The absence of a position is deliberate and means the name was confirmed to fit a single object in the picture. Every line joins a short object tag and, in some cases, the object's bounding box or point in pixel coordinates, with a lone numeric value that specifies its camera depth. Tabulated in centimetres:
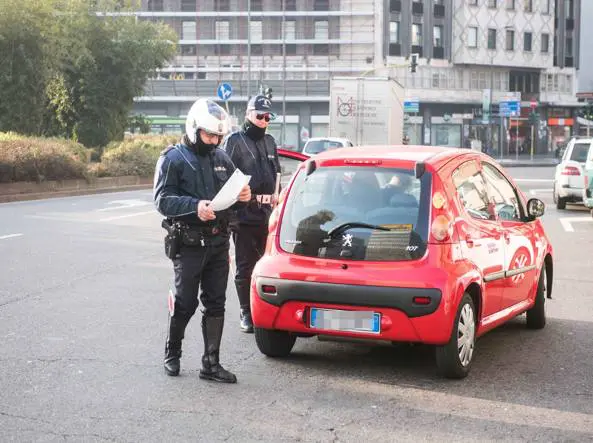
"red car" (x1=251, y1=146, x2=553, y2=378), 625
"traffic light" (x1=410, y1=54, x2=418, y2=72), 5174
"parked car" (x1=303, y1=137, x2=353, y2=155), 3033
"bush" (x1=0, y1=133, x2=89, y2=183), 2597
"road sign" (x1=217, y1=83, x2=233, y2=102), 3577
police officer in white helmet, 613
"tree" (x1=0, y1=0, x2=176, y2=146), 4084
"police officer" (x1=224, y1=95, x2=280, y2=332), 775
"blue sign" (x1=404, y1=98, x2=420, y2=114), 6988
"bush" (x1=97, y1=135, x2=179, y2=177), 3272
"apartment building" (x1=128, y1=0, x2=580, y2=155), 8106
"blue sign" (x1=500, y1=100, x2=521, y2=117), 7494
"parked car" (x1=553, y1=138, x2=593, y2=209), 2317
